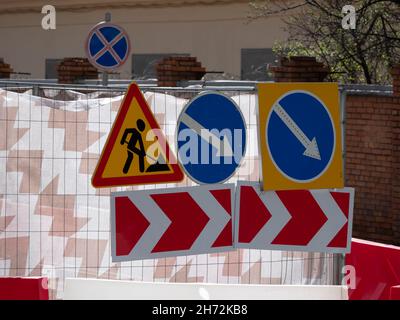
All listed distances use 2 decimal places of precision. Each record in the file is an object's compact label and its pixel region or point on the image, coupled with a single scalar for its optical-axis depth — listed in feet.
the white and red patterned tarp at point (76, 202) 56.08
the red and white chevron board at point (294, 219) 42.68
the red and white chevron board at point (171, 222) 40.55
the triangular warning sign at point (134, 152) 41.06
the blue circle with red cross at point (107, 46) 116.47
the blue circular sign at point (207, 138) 42.96
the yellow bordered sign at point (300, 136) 42.39
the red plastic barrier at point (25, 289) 45.50
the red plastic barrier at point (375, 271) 50.60
